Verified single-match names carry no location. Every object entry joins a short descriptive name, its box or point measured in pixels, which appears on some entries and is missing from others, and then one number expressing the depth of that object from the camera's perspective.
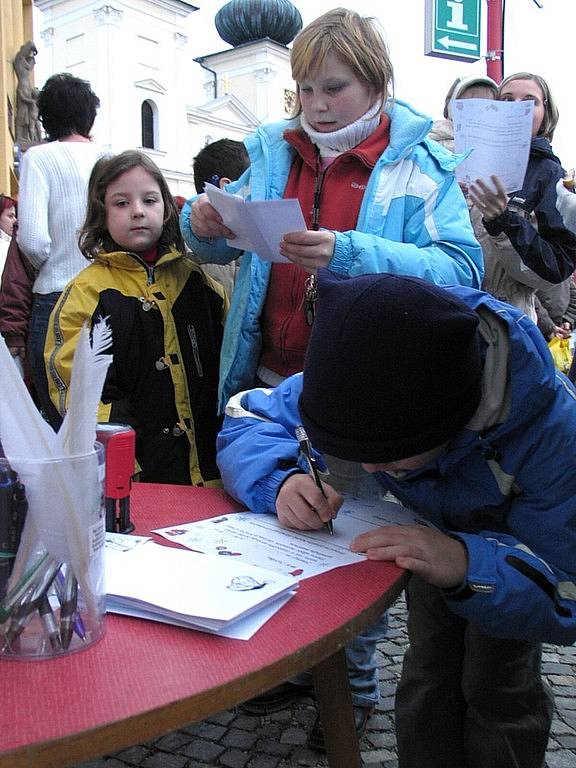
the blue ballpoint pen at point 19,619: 0.80
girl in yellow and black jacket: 1.99
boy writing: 0.99
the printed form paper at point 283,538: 1.09
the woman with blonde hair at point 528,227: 2.35
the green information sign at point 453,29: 6.88
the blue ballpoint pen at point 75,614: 0.82
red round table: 0.68
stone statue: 8.66
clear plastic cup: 0.79
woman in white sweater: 2.78
